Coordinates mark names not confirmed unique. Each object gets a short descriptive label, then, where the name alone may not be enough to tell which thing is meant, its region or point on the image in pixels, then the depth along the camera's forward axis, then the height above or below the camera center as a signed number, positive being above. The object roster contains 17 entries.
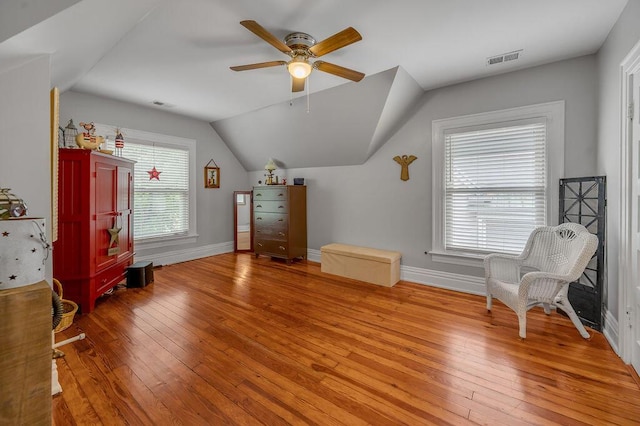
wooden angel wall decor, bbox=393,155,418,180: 3.85 +0.67
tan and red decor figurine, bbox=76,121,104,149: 2.79 +0.72
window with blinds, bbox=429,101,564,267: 2.98 +0.37
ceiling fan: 2.04 +1.26
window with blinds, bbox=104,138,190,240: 4.50 +0.33
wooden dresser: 4.97 -0.21
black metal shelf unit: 2.46 -0.11
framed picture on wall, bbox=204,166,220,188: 5.41 +0.65
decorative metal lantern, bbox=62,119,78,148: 3.16 +0.83
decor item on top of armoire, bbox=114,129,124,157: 3.66 +0.90
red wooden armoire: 2.76 -0.17
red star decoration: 4.62 +0.60
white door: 1.89 -0.06
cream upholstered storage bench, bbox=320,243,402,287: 3.75 -0.77
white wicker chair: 2.30 -0.55
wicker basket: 2.43 -0.93
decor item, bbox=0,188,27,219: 1.21 +0.01
